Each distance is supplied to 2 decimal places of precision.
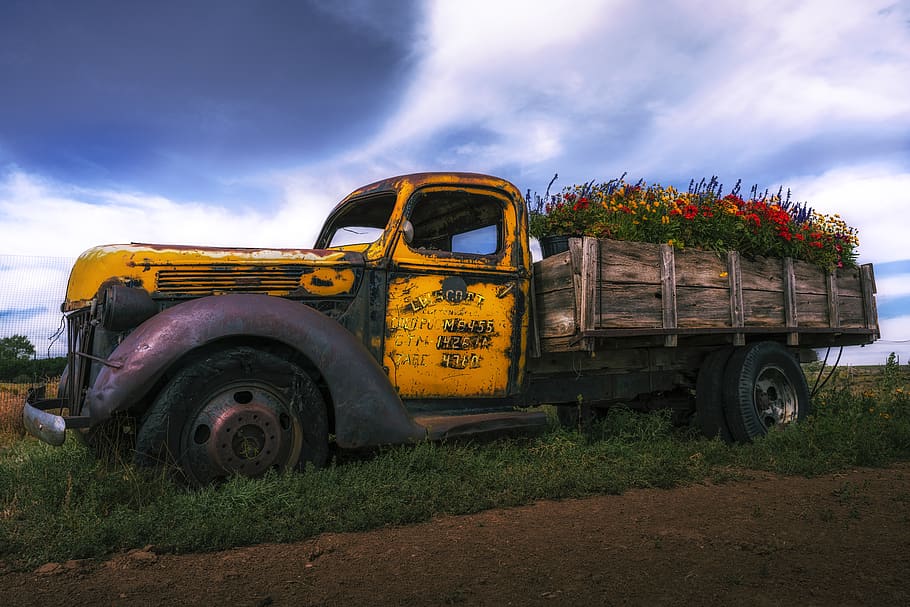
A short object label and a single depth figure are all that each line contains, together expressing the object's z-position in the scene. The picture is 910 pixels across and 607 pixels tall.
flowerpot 5.41
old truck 3.72
